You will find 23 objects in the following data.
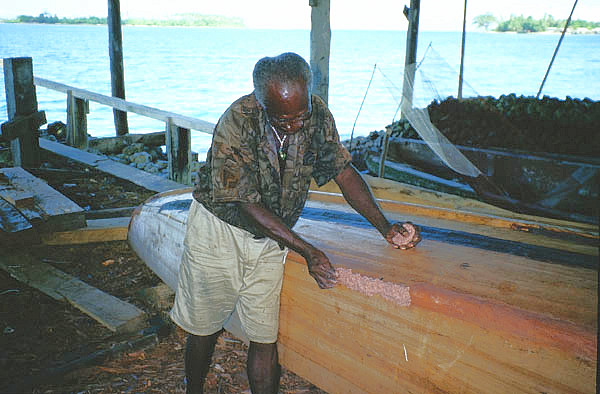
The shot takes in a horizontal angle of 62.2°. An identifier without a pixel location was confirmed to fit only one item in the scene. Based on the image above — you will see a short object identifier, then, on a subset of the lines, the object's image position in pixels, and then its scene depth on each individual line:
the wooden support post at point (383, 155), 6.16
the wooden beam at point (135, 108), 5.70
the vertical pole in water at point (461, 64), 6.40
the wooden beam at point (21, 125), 5.78
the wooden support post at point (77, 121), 8.35
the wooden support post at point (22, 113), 5.69
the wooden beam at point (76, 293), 3.03
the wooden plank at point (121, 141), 8.74
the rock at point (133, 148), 8.82
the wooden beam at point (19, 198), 3.89
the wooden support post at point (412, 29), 9.07
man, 1.95
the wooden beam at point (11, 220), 3.58
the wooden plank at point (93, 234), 3.95
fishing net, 4.79
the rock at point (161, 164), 8.34
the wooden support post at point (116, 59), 8.91
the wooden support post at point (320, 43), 5.87
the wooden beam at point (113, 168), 5.77
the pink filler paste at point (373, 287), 2.03
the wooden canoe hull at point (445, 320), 1.72
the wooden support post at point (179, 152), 6.28
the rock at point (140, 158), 8.41
